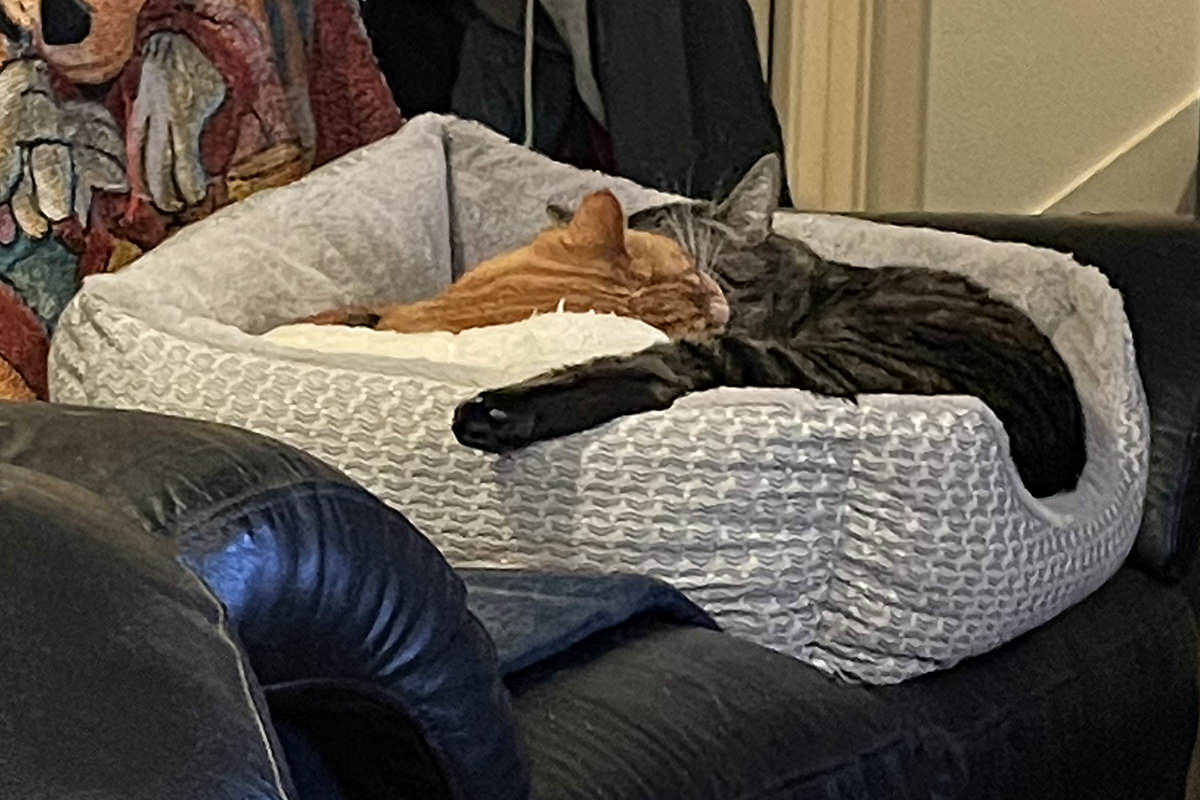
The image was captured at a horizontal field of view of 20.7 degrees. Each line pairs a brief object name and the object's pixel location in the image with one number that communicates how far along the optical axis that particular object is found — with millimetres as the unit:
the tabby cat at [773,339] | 1655
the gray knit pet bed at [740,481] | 1638
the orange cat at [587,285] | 1876
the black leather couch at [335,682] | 879
